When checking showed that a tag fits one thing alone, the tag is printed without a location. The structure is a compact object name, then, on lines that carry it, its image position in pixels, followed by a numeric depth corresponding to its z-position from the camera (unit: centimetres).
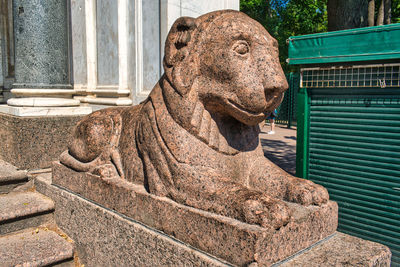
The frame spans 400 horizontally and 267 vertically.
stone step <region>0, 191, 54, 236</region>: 342
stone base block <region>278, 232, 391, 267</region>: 205
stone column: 465
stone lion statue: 223
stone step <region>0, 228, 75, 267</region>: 292
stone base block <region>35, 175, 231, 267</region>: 224
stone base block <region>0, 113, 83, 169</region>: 423
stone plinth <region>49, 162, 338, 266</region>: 188
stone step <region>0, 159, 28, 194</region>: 399
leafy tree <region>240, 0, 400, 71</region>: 1641
